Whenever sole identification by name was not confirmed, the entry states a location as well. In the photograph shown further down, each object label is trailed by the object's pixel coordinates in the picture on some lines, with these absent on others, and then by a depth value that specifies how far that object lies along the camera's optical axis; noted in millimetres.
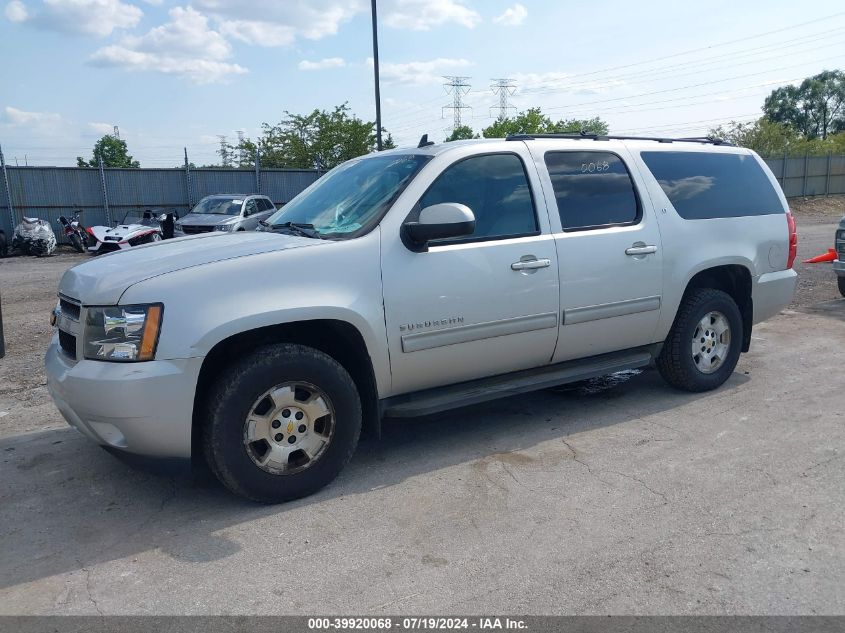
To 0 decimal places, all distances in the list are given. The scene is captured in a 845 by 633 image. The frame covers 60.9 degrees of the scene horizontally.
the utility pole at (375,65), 21889
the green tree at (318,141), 37688
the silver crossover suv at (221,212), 18188
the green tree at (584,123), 49609
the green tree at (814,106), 83375
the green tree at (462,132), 47359
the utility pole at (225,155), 55844
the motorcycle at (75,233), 20984
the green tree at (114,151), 74538
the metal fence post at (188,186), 23969
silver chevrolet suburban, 3590
